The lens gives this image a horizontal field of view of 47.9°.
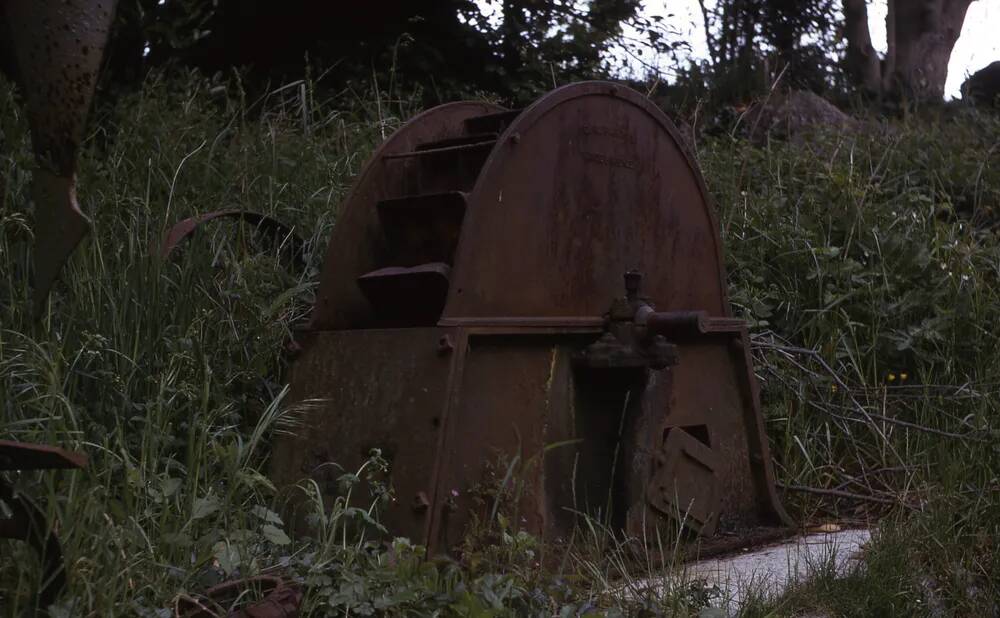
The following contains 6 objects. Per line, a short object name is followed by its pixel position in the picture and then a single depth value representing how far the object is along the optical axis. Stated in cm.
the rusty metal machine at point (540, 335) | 349
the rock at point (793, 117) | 907
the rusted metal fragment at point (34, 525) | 203
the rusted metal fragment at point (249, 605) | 255
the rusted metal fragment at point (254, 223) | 409
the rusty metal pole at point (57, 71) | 247
